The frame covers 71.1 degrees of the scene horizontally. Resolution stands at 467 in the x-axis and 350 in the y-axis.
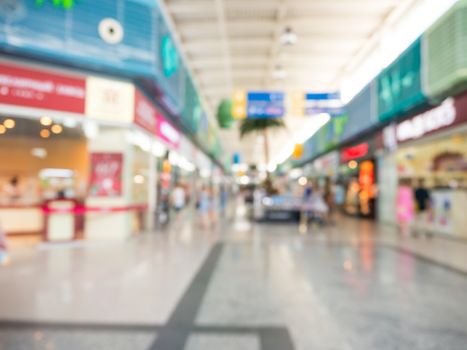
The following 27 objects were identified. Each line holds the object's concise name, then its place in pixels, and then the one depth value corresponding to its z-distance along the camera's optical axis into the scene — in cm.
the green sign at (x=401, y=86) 902
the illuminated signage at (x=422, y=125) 844
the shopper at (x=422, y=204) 984
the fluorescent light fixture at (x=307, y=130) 2137
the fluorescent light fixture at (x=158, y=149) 1059
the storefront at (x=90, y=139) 687
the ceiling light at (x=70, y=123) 740
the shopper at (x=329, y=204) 1351
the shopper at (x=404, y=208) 955
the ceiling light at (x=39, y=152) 1168
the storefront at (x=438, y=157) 859
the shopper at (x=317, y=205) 1130
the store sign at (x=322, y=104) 1154
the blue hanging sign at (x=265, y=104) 1202
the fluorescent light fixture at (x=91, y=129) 789
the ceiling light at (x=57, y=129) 854
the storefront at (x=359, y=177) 1406
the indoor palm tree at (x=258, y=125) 1486
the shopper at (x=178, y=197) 1190
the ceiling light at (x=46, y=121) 725
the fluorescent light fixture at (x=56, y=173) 1164
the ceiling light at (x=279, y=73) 1525
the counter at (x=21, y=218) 855
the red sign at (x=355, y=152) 1431
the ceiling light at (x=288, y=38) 1078
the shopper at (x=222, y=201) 1698
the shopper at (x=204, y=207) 1154
